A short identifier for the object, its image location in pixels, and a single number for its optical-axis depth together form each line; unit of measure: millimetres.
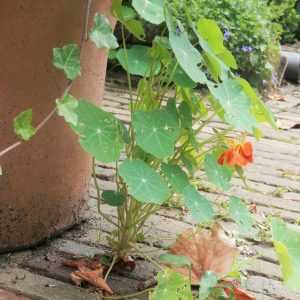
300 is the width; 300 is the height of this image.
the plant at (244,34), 4809
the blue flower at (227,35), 4750
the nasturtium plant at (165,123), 1023
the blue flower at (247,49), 4800
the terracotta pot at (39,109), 1158
